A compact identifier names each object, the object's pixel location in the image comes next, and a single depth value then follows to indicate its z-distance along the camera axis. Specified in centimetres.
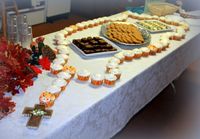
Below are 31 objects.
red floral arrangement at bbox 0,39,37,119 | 86
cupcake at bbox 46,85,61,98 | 96
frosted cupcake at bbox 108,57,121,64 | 126
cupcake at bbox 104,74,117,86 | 109
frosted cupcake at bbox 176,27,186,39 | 175
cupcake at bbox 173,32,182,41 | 171
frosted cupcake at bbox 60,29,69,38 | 152
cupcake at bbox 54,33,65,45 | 141
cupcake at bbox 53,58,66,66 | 116
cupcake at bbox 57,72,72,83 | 107
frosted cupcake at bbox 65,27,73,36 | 157
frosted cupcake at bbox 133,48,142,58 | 138
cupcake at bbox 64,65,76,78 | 112
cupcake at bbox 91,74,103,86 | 108
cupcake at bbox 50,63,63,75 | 112
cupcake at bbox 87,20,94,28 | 174
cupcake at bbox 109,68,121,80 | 114
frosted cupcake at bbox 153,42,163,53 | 150
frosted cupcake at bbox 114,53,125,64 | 131
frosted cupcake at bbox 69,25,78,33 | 161
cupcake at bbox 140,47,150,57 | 141
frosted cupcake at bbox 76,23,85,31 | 166
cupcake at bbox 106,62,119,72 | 120
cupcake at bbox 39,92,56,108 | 90
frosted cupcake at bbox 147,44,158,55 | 145
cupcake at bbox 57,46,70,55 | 129
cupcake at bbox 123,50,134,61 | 133
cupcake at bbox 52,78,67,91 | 101
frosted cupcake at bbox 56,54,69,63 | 123
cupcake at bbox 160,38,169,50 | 154
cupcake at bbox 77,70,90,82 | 110
